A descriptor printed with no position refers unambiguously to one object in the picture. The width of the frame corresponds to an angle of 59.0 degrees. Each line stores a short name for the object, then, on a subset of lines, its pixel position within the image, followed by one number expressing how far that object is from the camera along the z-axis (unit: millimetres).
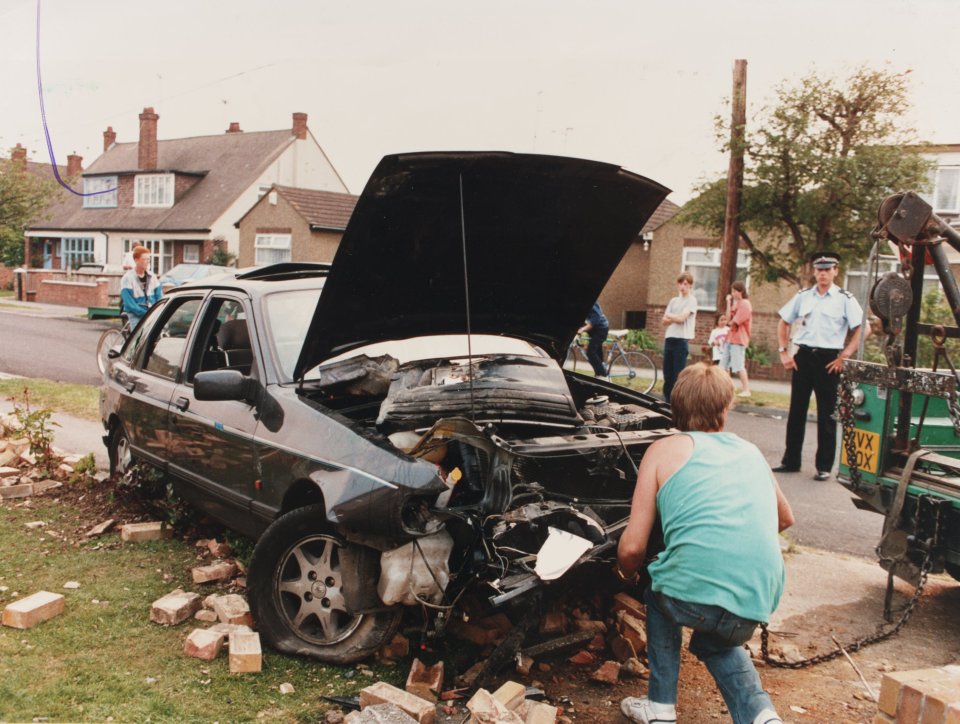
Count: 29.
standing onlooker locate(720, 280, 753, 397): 14242
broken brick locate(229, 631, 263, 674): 3752
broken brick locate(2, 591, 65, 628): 4129
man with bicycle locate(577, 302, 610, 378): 12793
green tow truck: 4613
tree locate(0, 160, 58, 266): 25672
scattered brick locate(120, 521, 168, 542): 5441
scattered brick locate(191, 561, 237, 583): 4703
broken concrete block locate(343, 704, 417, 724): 3119
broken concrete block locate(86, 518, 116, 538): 5594
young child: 14703
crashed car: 3641
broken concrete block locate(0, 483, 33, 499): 6398
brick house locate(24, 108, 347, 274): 40656
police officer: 7973
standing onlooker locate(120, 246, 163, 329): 10508
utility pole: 16594
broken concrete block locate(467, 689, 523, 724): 3109
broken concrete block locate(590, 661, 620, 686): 3930
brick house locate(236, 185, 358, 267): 34000
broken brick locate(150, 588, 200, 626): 4238
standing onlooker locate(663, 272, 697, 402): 11977
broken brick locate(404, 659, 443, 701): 3639
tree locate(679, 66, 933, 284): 16891
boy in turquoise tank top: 3086
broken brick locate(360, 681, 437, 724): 3271
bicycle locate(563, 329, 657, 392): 15293
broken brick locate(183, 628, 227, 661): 3875
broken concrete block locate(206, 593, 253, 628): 4074
